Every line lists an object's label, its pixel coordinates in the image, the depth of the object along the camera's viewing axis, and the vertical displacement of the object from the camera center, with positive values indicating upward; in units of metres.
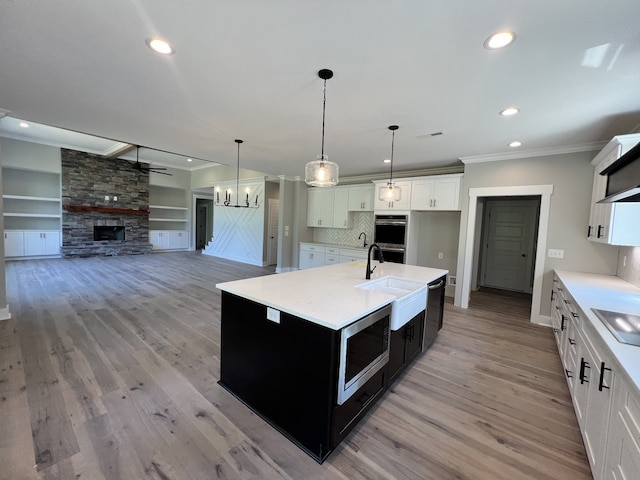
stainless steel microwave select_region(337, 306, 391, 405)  1.62 -0.85
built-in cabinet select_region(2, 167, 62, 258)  7.35 +0.01
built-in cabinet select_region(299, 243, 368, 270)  6.01 -0.70
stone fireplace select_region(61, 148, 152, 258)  7.95 +0.31
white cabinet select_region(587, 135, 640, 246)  2.54 +0.23
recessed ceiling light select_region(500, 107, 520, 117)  2.66 +1.23
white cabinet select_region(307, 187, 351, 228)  6.61 +0.45
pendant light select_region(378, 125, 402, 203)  3.66 +0.48
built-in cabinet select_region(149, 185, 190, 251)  10.02 +0.01
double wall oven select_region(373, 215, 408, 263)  5.37 -0.16
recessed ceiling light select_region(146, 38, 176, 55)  1.79 +1.19
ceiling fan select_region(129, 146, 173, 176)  9.10 +1.74
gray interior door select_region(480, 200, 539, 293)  5.96 -0.27
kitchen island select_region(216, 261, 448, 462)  1.60 -0.88
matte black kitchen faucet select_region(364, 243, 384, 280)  2.65 -0.45
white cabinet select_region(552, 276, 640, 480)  1.11 -0.89
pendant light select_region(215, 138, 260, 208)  8.17 +0.69
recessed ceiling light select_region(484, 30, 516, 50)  1.62 +1.20
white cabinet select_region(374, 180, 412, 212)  5.34 +0.58
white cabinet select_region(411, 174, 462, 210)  4.78 +0.69
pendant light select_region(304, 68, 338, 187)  2.48 +0.49
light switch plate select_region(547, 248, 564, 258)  3.84 -0.27
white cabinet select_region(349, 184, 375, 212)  6.16 +0.67
